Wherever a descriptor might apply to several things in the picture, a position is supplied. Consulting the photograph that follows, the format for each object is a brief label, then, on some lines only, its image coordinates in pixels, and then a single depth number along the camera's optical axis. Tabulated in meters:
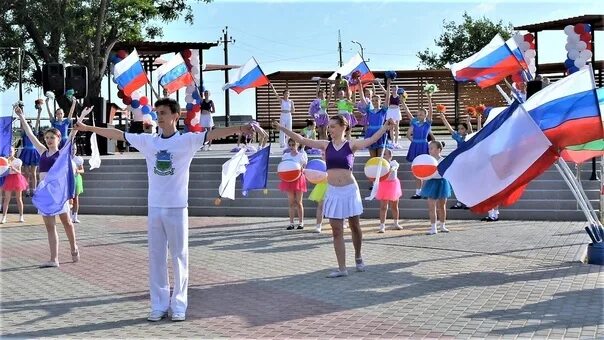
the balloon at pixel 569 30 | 14.77
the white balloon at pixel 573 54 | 14.60
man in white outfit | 8.31
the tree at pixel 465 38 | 58.72
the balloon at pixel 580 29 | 14.70
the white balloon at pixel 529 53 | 18.66
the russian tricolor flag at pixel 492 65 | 14.16
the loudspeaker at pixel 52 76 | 24.00
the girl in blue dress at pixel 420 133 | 18.62
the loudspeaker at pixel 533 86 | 15.24
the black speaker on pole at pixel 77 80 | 25.08
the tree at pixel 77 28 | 34.47
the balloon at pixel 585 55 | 14.47
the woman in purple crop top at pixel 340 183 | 10.45
